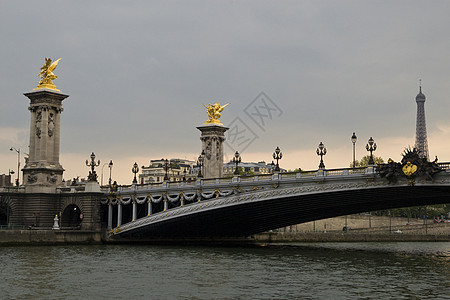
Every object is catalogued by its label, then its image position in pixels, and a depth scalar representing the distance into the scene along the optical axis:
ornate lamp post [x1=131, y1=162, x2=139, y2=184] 79.94
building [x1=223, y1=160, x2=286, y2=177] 188.02
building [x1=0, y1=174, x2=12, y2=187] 129.88
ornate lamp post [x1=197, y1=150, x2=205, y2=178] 92.40
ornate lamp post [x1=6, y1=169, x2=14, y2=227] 74.22
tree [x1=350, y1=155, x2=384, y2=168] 121.43
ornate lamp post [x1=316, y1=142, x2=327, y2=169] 59.75
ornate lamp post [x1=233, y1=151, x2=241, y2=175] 69.43
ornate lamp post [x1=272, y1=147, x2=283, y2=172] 62.25
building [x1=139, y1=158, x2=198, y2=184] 194.38
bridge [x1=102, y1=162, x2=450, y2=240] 56.69
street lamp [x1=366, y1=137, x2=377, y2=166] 54.92
